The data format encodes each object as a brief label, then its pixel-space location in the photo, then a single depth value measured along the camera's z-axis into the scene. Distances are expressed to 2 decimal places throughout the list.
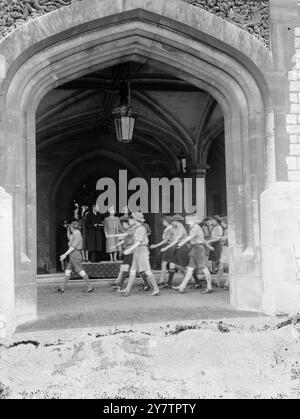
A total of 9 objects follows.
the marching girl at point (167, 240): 10.03
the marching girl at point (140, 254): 8.85
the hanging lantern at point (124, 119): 8.92
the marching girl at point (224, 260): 10.20
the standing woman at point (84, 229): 15.17
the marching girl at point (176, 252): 9.92
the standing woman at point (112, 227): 13.51
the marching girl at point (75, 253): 9.34
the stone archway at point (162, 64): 6.89
